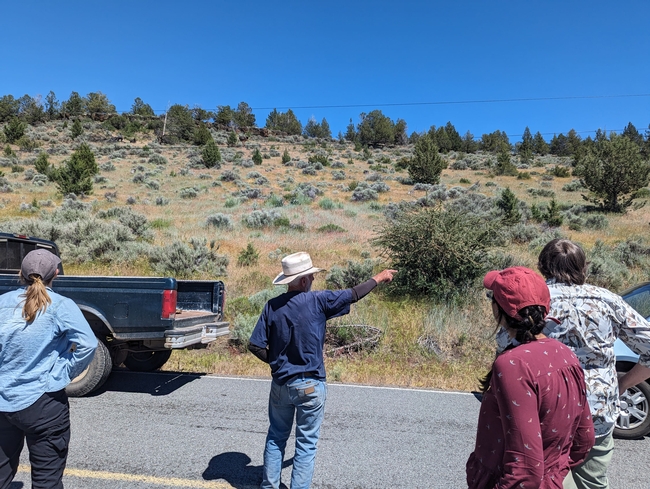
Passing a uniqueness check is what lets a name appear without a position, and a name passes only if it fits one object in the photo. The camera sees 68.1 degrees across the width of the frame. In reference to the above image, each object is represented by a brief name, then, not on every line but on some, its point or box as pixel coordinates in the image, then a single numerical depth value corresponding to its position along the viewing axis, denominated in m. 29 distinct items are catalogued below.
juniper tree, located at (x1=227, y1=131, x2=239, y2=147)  61.39
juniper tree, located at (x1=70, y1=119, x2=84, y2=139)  57.21
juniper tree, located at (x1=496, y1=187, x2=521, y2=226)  20.65
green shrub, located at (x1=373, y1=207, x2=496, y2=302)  11.29
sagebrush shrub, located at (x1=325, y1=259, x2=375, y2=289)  12.09
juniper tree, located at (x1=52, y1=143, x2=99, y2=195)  26.88
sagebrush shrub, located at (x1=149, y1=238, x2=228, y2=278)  13.55
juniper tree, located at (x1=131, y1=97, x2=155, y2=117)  82.62
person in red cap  1.79
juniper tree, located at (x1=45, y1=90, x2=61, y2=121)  75.50
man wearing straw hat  3.25
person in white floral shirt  2.53
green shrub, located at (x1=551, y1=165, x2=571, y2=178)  42.53
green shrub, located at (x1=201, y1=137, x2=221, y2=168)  42.09
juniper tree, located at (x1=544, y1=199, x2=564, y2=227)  20.61
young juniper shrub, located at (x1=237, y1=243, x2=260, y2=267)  14.26
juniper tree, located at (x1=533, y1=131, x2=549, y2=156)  70.75
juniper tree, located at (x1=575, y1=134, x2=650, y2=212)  25.83
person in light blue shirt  2.76
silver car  4.73
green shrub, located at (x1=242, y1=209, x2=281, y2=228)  19.98
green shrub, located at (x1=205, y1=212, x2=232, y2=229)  19.72
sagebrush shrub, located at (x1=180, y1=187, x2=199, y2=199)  28.75
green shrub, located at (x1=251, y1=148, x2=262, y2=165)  44.94
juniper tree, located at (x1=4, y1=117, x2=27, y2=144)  49.85
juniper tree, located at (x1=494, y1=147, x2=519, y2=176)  42.22
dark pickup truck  5.81
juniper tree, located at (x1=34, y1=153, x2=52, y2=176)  34.34
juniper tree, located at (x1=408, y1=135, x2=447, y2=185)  36.28
